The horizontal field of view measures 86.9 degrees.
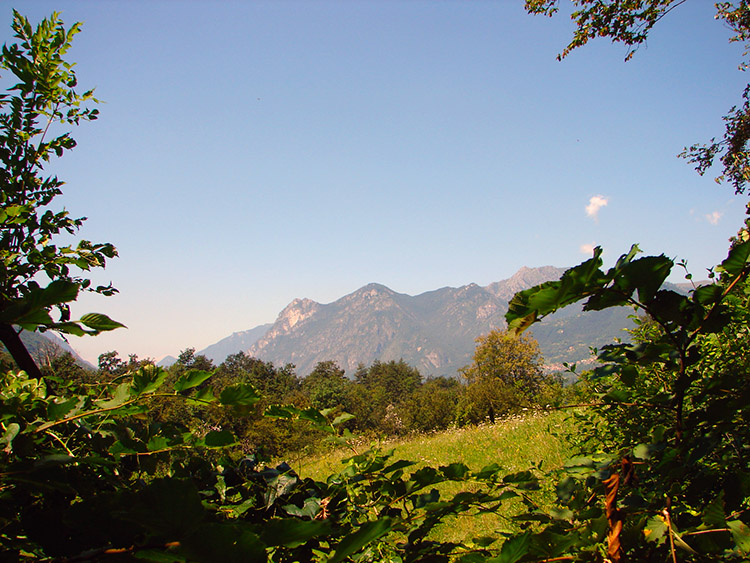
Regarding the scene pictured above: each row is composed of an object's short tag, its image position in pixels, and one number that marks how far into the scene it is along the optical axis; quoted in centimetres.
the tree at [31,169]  141
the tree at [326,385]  7119
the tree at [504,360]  4391
